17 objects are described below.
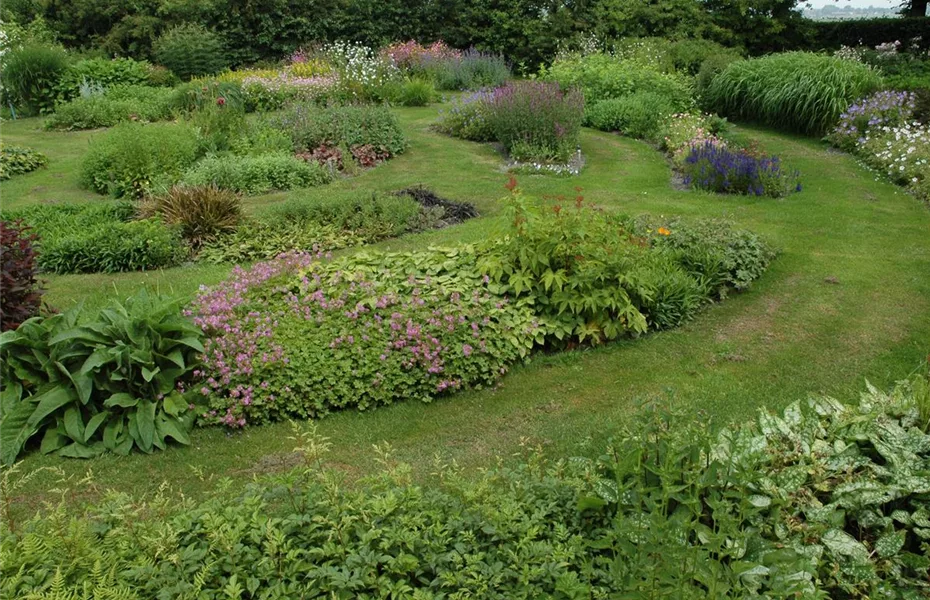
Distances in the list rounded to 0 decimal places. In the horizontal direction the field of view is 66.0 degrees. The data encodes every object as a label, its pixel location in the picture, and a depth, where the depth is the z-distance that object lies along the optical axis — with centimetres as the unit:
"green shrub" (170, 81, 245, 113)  1356
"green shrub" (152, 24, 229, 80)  1875
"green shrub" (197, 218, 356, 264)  748
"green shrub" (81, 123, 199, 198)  955
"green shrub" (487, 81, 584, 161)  1105
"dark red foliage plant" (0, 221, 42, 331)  509
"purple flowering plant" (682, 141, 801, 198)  938
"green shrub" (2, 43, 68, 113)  1565
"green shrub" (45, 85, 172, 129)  1439
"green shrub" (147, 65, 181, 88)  1803
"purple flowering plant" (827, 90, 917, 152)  1145
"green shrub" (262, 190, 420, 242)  797
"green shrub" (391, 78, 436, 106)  1625
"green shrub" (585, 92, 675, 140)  1327
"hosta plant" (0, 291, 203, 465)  441
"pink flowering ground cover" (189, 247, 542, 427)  473
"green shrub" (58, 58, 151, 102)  1622
